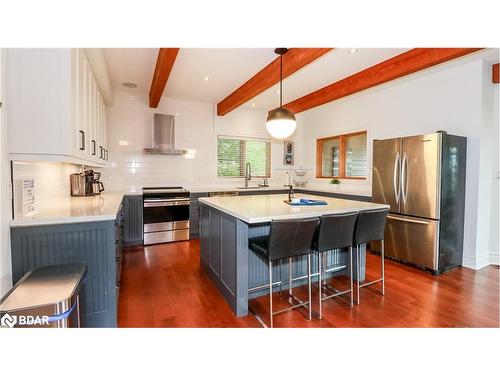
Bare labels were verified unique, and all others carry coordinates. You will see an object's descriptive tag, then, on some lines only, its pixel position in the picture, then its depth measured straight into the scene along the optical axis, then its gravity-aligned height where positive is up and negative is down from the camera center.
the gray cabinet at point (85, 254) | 1.64 -0.55
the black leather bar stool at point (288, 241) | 1.87 -0.50
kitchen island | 2.11 -0.63
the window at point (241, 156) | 5.41 +0.46
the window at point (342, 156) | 4.77 +0.42
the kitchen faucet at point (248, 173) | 5.47 +0.07
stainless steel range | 4.09 -0.66
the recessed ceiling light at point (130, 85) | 3.97 +1.47
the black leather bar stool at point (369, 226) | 2.29 -0.46
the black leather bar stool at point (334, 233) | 2.08 -0.48
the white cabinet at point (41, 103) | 1.55 +0.46
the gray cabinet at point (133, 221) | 4.01 -0.74
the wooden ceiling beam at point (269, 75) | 2.62 +1.32
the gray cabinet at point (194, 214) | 4.52 -0.69
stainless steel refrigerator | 3.00 -0.28
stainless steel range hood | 4.50 +0.74
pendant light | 2.55 +0.55
